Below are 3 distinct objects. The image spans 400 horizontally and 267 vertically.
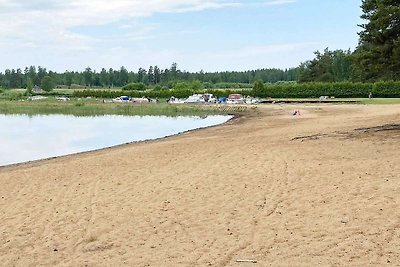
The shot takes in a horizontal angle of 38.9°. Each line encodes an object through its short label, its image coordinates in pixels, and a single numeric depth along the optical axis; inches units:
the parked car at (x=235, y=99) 2972.9
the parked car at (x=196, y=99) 3206.2
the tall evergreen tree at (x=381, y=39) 780.6
